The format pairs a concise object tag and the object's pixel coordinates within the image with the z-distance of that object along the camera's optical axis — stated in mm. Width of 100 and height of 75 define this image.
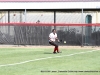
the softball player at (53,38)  28544
